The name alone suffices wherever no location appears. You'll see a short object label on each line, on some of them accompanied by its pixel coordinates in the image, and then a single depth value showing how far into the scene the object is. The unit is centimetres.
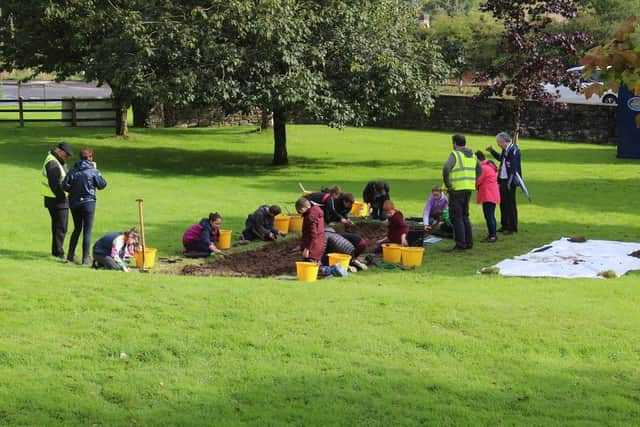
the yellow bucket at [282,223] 1716
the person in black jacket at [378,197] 1836
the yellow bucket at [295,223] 1733
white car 3919
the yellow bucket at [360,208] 1856
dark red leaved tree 2619
